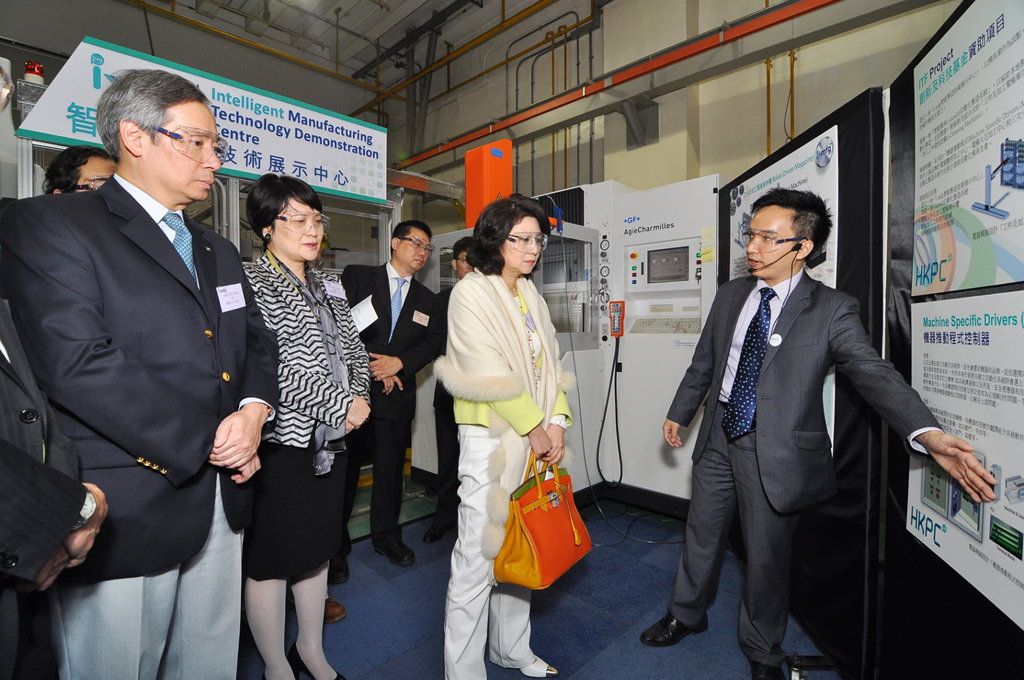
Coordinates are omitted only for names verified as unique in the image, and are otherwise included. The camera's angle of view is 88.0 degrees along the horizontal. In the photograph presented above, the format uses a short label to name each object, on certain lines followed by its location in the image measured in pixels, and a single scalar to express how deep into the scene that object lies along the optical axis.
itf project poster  1.11
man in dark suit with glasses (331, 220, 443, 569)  2.66
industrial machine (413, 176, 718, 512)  3.14
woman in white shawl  1.57
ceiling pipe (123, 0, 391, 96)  5.03
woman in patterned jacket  1.46
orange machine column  3.30
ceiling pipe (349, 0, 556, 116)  4.84
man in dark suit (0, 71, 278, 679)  0.96
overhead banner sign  2.24
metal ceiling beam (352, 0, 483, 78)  5.48
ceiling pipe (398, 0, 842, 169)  2.99
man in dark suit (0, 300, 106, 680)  0.72
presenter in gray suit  1.69
